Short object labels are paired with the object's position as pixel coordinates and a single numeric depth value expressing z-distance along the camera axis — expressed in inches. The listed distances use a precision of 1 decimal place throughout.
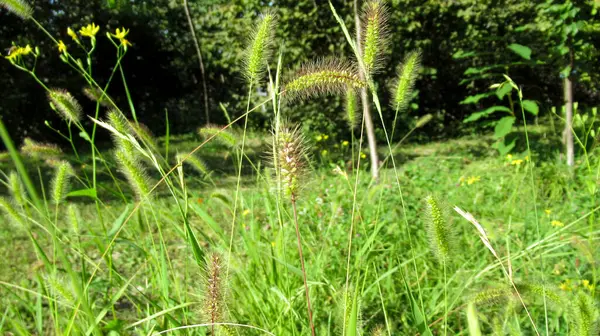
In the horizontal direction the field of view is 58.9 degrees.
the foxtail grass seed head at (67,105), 50.1
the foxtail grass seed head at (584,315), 32.7
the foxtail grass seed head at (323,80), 35.0
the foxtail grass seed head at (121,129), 43.4
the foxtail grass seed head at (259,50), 38.3
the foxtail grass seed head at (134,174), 41.1
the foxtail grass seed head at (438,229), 33.6
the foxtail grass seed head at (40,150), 58.1
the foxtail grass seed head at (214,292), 32.4
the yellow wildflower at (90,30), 68.4
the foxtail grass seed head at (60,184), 45.6
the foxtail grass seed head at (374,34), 36.6
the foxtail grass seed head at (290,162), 30.8
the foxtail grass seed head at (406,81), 42.9
